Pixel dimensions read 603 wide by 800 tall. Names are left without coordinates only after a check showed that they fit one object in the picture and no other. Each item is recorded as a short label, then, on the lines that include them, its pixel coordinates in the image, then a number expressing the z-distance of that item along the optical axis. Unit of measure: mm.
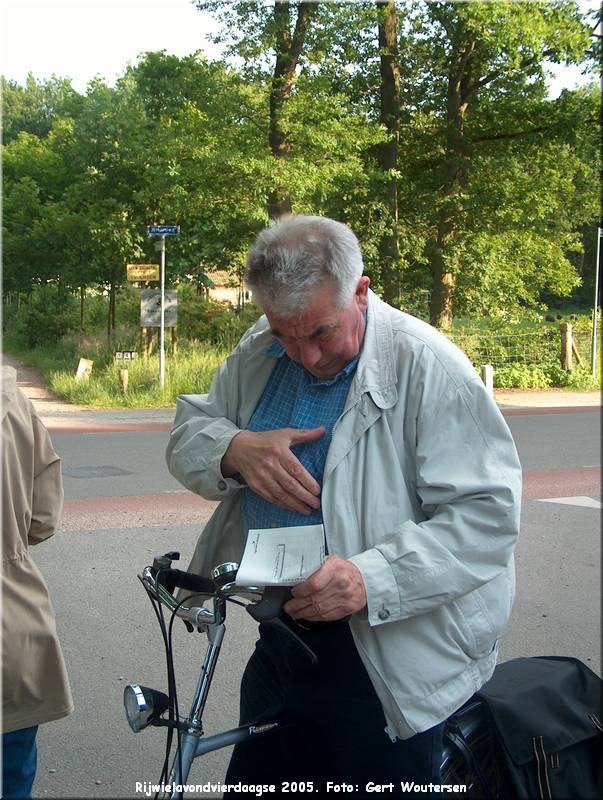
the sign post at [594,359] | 21842
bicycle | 1904
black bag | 2061
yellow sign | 18906
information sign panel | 18438
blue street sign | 16906
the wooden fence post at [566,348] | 22391
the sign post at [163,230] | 16875
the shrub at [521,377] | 21375
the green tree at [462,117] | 21891
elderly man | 1868
